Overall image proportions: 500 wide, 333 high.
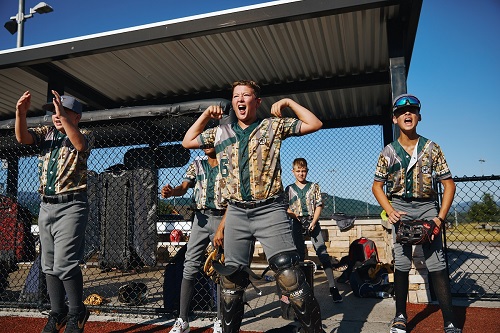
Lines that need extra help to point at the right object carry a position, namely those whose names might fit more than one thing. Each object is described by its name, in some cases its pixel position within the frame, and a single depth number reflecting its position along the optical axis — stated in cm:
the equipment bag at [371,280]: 484
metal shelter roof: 448
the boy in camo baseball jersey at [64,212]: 316
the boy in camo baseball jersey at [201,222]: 351
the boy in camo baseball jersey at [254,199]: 248
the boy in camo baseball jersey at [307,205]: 491
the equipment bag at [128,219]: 530
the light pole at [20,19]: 996
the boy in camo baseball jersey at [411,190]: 310
